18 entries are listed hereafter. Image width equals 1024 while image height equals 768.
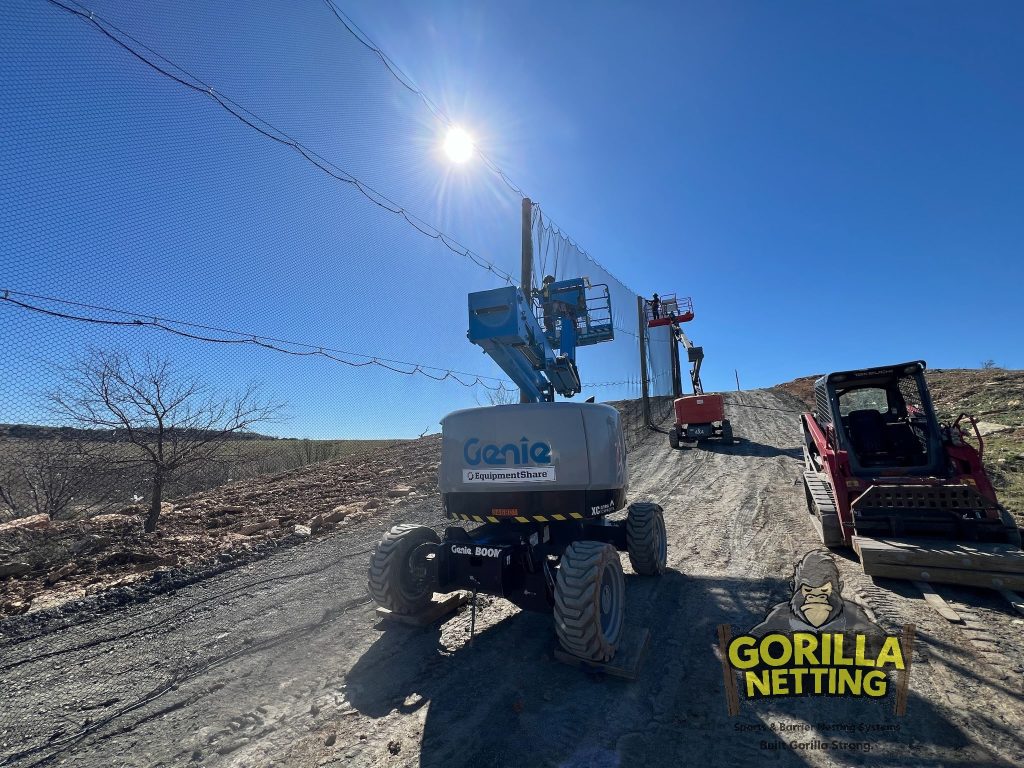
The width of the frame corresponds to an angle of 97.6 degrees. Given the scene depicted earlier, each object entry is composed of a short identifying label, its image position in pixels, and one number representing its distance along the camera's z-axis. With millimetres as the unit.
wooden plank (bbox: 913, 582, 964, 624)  4420
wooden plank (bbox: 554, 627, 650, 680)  3668
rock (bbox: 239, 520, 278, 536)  8227
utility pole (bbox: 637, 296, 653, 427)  23578
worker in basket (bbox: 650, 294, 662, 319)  27891
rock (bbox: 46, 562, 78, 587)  5543
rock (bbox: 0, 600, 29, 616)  4794
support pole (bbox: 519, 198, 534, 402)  12125
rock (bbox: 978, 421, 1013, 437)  13136
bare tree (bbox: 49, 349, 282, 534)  7091
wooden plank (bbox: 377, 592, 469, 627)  4633
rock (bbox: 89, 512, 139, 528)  7641
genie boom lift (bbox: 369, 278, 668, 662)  3865
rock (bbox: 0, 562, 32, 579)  5590
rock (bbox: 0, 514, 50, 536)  6809
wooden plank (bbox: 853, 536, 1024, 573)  4844
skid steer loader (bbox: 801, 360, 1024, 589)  5137
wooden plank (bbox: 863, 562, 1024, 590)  4777
